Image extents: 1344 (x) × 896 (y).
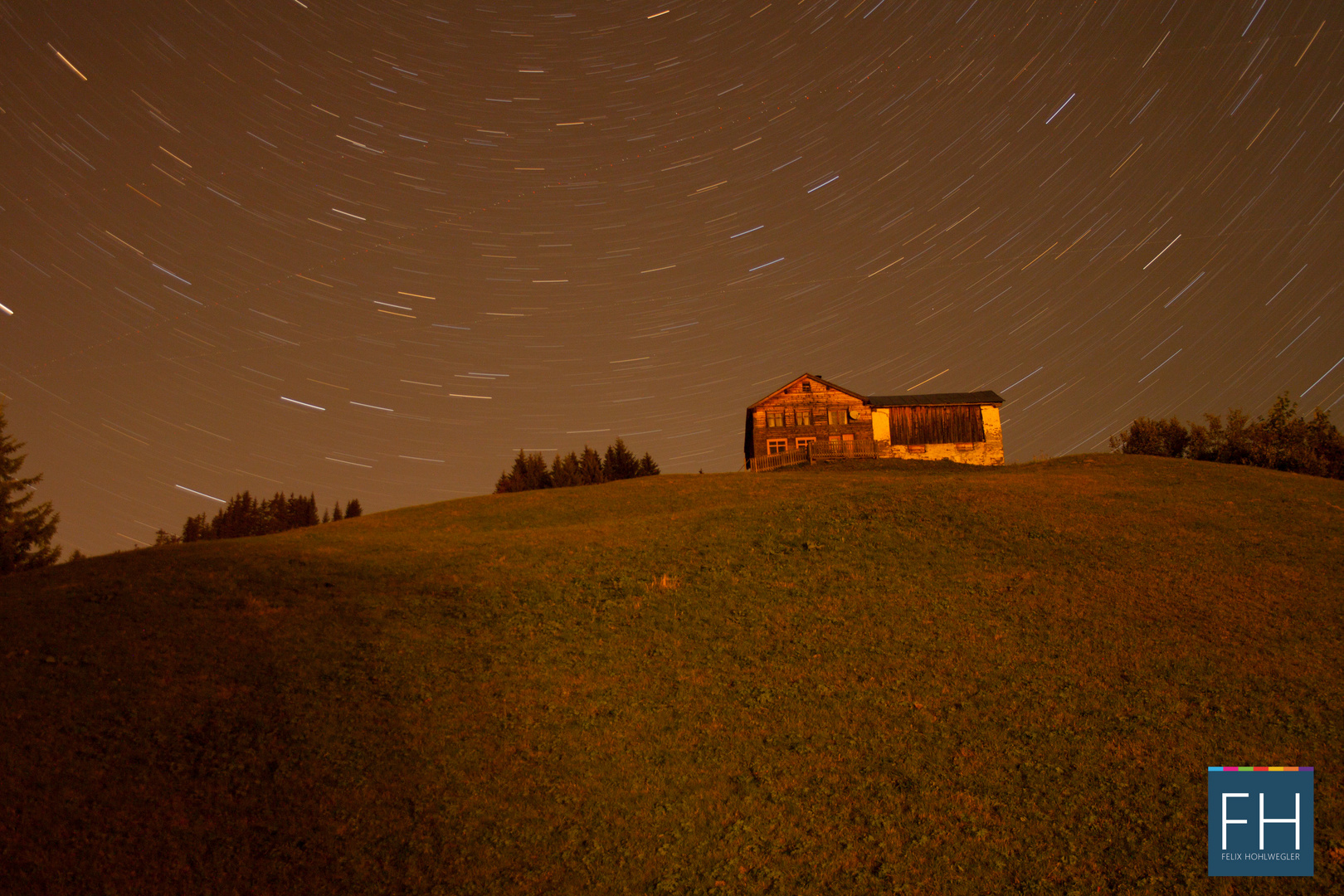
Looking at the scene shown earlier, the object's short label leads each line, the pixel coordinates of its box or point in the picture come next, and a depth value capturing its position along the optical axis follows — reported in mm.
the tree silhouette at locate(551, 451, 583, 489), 86062
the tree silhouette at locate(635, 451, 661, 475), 94256
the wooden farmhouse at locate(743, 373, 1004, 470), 64938
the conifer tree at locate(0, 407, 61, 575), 50812
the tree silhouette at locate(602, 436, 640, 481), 93812
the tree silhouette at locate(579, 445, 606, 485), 92875
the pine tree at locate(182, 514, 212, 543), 103375
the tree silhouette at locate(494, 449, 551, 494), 93000
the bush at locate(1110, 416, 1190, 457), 87438
